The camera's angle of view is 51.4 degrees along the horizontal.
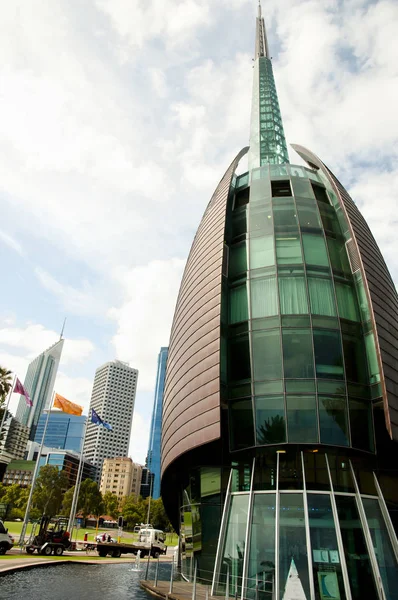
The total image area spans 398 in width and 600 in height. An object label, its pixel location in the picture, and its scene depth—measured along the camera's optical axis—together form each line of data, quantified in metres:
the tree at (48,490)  65.19
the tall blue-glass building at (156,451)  184.88
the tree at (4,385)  38.81
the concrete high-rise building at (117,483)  196.50
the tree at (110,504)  104.38
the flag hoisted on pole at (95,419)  40.62
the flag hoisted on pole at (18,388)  35.29
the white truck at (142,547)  34.44
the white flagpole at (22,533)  32.92
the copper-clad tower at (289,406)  15.28
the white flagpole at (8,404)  37.56
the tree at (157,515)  101.88
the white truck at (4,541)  26.30
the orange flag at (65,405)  37.76
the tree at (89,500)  84.98
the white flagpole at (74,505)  42.77
